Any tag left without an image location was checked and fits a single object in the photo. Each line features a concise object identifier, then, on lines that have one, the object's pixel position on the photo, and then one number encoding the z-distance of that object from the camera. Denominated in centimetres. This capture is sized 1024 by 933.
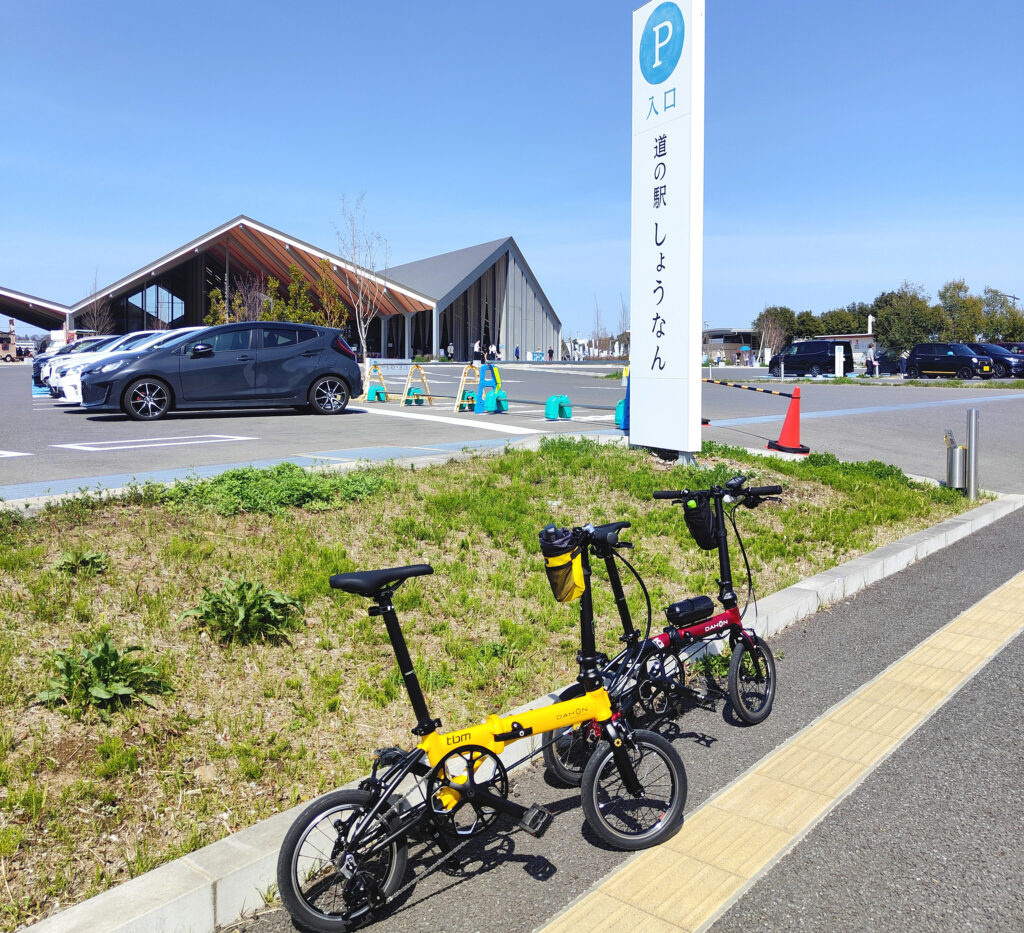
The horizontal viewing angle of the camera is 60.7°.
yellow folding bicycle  269
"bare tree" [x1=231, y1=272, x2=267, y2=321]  4741
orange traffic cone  1178
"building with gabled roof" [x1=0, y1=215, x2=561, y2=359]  4538
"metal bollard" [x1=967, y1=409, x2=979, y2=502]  968
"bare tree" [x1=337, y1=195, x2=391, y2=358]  4146
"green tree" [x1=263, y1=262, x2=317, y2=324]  4341
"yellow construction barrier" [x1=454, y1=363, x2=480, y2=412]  1791
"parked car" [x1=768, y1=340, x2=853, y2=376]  3872
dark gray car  1340
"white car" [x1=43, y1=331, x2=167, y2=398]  1823
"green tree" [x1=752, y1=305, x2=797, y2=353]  8881
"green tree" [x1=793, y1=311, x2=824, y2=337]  9831
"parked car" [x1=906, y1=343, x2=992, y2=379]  3616
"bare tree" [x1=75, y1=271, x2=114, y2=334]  4958
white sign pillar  870
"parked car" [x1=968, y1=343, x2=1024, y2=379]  3653
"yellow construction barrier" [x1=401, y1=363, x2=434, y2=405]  1910
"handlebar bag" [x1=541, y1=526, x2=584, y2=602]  324
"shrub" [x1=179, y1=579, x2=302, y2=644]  430
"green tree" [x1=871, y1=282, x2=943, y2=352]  6344
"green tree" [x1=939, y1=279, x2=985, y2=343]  6378
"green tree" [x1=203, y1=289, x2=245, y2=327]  4694
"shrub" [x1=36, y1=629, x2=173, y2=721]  352
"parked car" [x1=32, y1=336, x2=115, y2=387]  2267
